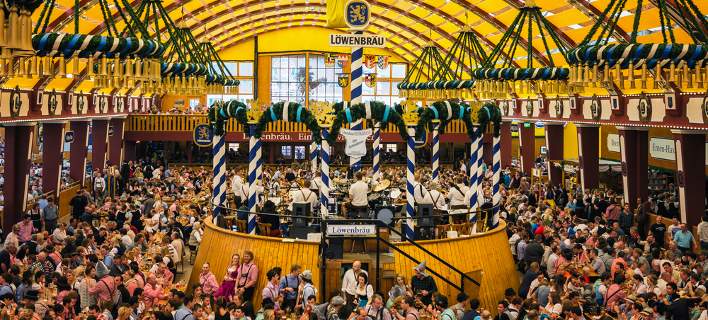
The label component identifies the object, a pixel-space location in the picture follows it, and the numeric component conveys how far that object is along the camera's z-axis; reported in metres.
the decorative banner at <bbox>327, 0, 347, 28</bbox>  15.98
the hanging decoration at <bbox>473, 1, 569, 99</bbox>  16.77
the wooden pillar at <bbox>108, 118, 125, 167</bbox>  35.97
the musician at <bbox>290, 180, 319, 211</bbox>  15.52
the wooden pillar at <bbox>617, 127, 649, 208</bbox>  23.66
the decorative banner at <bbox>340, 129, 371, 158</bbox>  14.97
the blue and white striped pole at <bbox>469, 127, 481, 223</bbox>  16.59
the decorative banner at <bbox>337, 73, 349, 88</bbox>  36.69
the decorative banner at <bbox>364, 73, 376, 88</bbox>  38.47
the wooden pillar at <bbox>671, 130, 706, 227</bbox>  19.83
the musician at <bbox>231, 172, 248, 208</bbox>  18.39
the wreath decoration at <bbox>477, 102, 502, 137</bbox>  16.39
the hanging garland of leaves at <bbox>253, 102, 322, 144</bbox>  15.11
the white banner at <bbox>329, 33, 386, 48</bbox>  15.10
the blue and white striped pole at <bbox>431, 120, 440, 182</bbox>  19.78
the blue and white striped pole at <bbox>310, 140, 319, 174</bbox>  23.14
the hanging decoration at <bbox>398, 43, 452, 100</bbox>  27.53
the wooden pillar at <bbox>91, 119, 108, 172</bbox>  32.50
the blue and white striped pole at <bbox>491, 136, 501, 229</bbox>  16.70
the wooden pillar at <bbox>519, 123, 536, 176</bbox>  35.09
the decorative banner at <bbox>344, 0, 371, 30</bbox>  15.89
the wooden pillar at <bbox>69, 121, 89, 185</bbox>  29.64
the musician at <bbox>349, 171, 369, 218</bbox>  15.70
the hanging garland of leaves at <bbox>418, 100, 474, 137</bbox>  15.65
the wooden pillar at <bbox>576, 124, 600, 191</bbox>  27.84
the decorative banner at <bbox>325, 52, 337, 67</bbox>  38.38
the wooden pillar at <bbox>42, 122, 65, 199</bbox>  25.94
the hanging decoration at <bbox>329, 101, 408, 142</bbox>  14.93
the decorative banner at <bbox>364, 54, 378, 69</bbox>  36.09
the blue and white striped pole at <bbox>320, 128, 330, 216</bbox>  15.20
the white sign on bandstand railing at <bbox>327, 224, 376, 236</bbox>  13.02
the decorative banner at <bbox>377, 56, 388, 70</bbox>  37.31
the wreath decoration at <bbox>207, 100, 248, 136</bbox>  15.65
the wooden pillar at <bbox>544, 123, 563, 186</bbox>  31.48
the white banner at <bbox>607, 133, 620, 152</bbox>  32.91
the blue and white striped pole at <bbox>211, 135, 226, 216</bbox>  16.73
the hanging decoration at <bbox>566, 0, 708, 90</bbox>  11.02
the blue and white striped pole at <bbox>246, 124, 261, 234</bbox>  15.50
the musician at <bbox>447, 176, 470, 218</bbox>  17.56
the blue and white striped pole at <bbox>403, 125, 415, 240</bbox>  15.27
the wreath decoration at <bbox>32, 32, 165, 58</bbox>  10.37
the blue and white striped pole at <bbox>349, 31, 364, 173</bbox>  15.85
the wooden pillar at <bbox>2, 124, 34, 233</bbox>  21.95
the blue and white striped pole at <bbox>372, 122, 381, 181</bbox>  18.88
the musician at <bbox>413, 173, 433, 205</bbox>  16.09
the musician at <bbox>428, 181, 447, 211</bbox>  16.30
